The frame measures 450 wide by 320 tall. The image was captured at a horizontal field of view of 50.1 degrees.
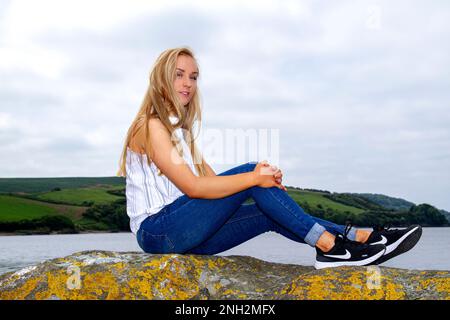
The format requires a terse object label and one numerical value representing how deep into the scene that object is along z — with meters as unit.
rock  4.60
